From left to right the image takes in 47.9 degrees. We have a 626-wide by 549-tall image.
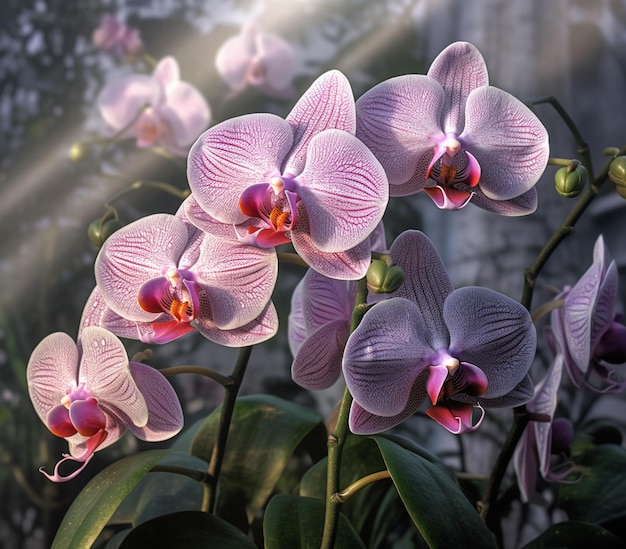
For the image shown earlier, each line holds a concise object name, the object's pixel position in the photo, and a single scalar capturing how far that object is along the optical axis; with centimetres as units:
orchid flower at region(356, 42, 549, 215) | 45
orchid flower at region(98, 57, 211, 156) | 101
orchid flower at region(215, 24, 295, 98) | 118
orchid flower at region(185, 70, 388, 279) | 41
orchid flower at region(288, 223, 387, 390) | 49
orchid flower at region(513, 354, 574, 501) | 57
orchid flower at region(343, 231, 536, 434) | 41
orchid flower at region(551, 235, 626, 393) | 53
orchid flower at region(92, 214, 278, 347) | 44
